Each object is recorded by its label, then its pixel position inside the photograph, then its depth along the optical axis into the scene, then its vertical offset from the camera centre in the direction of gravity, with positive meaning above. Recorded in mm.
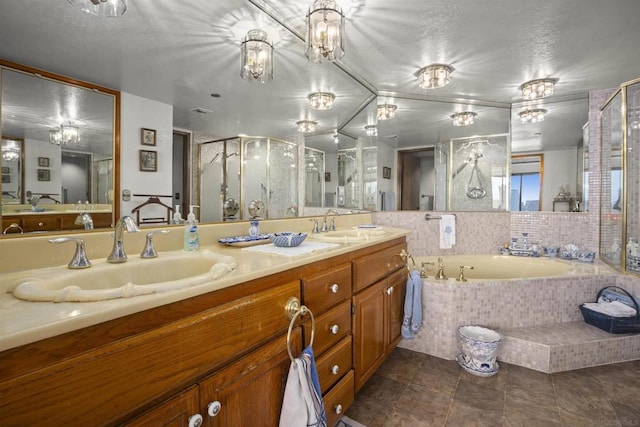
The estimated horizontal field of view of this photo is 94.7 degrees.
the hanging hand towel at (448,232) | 3146 -240
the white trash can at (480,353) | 1909 -944
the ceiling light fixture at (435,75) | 2400 +1116
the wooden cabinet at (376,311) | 1510 -593
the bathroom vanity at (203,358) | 510 -348
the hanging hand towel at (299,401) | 940 -621
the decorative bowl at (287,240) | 1387 -151
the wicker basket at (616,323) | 2057 -786
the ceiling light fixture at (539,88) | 2619 +1119
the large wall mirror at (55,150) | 912 +189
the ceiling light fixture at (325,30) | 1636 +1011
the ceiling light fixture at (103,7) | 1038 +732
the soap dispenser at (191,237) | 1254 -128
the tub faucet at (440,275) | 2361 -528
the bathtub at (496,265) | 2807 -554
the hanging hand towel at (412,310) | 2059 -709
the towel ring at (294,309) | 1015 -352
